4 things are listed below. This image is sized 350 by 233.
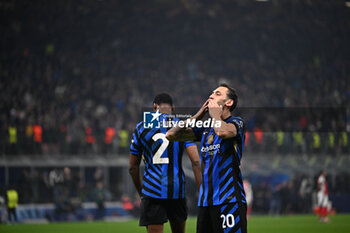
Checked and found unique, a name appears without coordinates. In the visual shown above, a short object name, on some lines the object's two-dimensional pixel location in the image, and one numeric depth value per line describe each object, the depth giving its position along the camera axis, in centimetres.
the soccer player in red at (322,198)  3775
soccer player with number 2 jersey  1180
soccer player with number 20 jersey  931
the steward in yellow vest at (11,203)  3906
